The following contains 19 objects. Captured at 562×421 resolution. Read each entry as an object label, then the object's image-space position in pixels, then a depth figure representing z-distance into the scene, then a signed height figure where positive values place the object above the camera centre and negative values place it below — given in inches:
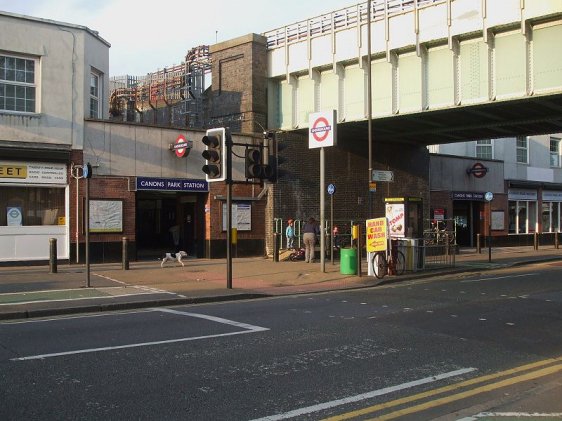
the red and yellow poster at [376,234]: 647.1 -9.3
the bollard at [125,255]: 709.3 -37.0
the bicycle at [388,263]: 657.0 -44.7
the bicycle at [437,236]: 885.2 -17.9
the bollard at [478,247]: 1067.5 -40.4
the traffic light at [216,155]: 553.6 +70.6
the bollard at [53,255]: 668.7 -34.4
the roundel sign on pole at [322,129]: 675.4 +119.7
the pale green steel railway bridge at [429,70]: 689.6 +222.4
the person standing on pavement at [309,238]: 819.4 -18.2
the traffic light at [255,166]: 574.6 +62.6
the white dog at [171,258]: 754.8 -42.2
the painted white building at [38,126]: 745.0 +136.2
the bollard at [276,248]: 868.0 -34.2
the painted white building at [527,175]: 1368.1 +127.3
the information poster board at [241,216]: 912.3 +16.7
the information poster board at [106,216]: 794.8 +14.9
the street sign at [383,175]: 928.9 +85.5
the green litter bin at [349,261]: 679.7 -42.7
